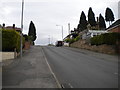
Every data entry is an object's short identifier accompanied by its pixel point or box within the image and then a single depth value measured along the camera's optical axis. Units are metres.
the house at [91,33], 23.51
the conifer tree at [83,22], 36.01
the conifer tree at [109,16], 34.94
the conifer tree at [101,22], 36.76
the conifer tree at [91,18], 34.57
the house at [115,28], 19.08
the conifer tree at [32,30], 43.89
